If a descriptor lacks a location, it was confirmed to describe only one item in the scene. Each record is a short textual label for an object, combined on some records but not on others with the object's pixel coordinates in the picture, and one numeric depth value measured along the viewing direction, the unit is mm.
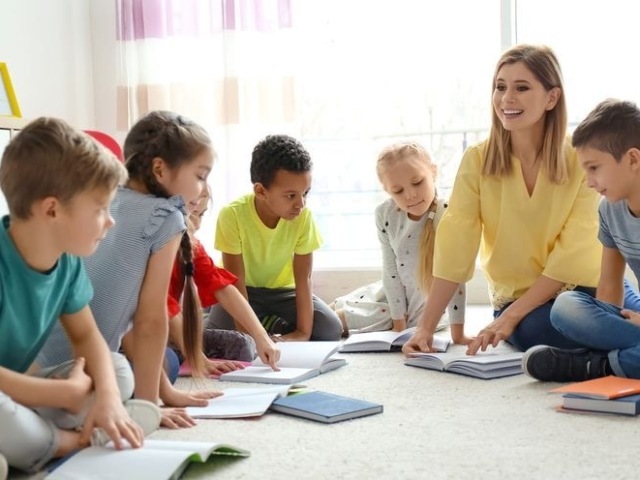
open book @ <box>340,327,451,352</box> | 2316
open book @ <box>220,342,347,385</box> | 1880
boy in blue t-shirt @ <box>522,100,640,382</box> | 1814
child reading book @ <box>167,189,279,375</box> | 1900
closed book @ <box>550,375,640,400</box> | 1553
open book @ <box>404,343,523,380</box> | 1921
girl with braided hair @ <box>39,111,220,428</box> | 1551
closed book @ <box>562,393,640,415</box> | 1524
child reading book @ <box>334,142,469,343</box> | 2463
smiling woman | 2139
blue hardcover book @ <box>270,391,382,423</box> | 1543
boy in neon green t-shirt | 2355
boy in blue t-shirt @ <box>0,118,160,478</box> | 1267
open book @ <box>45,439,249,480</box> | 1180
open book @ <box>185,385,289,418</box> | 1567
